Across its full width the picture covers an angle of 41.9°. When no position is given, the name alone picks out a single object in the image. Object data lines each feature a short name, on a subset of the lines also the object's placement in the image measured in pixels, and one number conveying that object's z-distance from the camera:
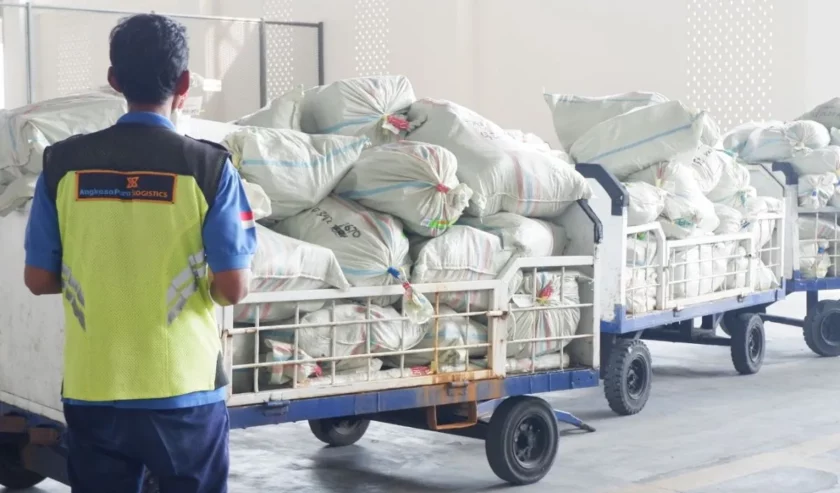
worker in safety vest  2.04
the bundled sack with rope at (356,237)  3.70
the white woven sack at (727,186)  6.75
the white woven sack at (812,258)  7.61
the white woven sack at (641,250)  5.67
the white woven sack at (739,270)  6.59
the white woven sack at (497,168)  4.33
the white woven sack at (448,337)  3.92
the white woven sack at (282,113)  4.25
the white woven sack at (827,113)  8.22
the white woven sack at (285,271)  3.42
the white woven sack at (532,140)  5.36
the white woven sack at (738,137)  8.14
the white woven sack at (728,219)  6.45
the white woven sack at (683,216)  5.92
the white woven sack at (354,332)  3.58
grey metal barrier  13.58
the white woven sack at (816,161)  7.47
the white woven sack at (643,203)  5.63
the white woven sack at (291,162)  3.66
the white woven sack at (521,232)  4.22
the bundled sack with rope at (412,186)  3.87
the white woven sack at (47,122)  3.45
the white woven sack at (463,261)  3.88
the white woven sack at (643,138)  5.94
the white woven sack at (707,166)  6.53
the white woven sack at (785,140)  7.61
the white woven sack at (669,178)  5.98
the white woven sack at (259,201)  3.46
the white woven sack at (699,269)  6.03
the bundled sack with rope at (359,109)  4.36
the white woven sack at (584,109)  6.52
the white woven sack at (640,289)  5.62
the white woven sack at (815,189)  7.43
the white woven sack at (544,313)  4.20
